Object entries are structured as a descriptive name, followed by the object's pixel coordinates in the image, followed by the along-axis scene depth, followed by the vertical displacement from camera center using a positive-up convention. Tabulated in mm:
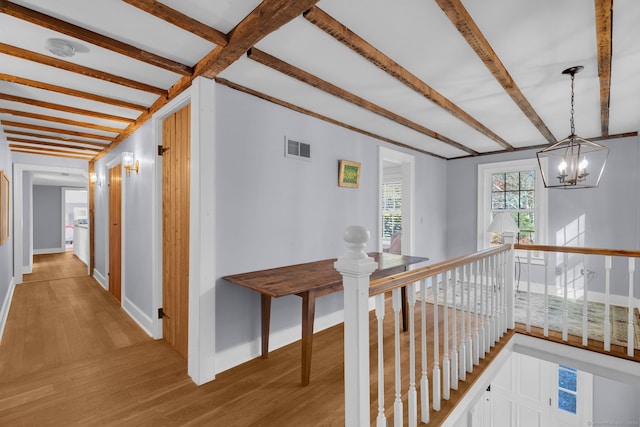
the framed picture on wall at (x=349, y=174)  3381 +417
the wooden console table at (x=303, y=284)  2109 -534
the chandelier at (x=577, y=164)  2227 +438
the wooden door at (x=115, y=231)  4078 -304
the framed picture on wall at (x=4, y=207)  3234 +23
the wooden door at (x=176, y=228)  2477 -162
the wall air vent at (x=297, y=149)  2834 +595
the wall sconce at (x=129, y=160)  3487 +570
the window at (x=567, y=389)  4586 -2783
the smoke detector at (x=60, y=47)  1791 +983
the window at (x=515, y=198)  4566 +208
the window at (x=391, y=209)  6605 +32
